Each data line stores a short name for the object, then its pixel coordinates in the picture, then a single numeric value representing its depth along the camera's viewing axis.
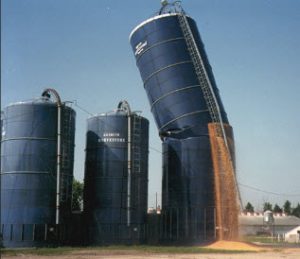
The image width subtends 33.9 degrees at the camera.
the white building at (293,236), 58.84
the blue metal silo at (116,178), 34.44
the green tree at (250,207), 148.23
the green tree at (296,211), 137.66
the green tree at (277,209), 145.93
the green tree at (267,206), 125.09
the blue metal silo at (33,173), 31.48
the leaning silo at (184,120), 36.34
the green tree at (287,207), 148.50
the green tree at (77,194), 65.78
